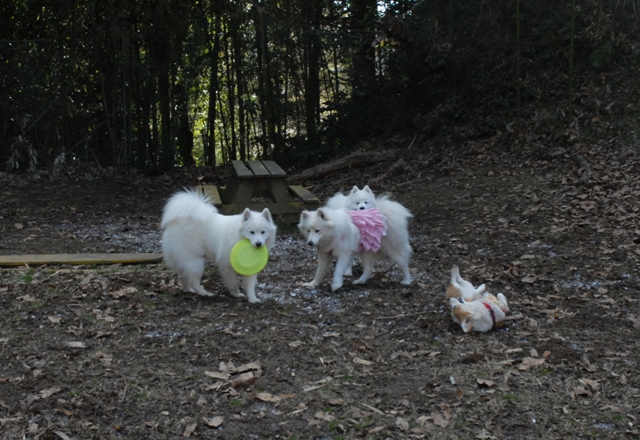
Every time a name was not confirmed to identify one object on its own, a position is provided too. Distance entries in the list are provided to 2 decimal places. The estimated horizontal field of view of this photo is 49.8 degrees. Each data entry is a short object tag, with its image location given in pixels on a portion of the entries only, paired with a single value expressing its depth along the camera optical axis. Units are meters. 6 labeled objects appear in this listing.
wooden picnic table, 7.75
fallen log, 11.16
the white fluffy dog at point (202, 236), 4.88
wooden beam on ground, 5.74
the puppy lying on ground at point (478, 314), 4.27
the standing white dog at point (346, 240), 5.29
